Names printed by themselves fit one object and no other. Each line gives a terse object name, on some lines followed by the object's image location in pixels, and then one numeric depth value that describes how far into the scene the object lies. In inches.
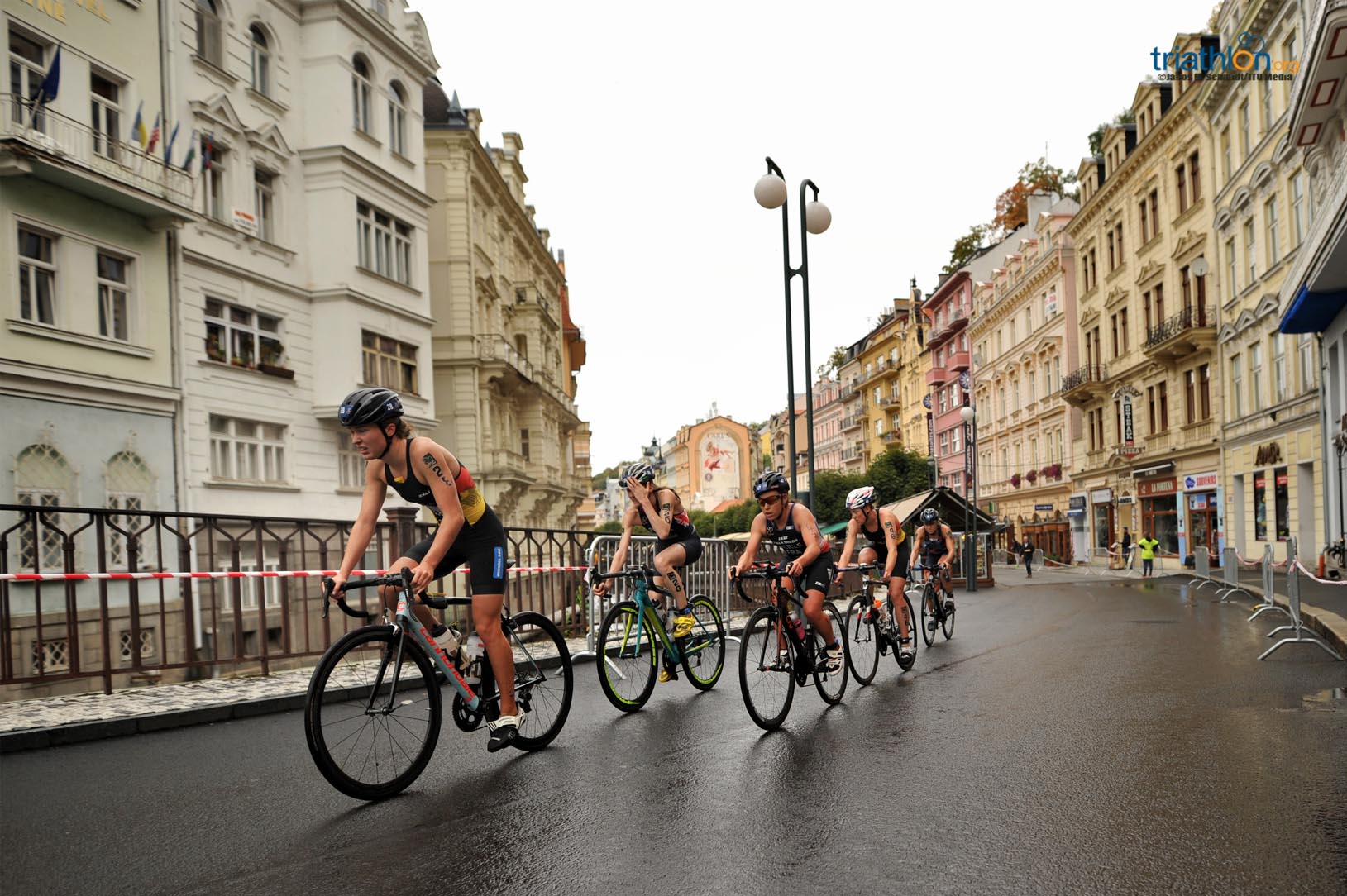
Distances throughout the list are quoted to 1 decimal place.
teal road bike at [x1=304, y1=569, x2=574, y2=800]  205.6
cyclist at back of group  536.7
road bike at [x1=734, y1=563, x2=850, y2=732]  290.4
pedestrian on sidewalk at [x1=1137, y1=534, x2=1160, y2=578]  1423.5
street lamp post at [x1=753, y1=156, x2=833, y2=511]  617.9
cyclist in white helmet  418.9
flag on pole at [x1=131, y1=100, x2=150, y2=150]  841.5
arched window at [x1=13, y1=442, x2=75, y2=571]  729.6
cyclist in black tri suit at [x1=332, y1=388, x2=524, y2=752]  220.7
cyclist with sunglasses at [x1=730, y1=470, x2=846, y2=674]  320.5
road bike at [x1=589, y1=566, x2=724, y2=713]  318.7
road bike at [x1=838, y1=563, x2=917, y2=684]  385.4
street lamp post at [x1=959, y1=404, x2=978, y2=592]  1219.2
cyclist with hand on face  343.3
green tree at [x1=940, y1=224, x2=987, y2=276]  2970.0
